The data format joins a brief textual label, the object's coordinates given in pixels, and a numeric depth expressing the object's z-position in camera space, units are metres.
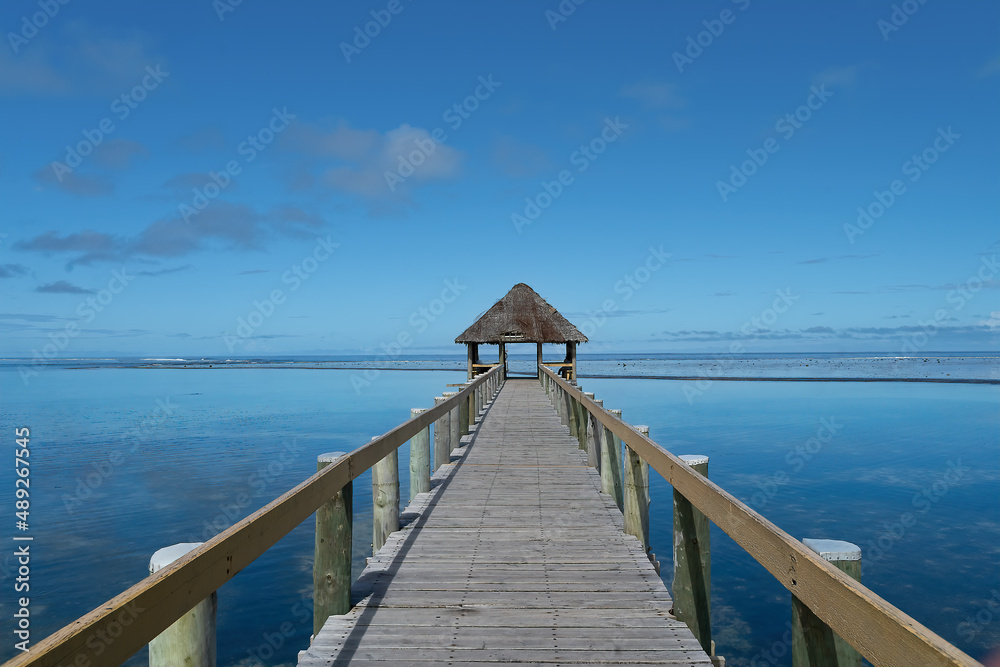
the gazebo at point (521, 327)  28.41
